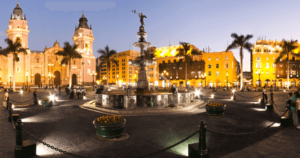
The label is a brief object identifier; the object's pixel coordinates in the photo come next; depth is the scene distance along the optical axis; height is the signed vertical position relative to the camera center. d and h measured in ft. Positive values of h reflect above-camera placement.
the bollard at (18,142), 15.23 -5.83
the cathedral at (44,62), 178.60 +22.65
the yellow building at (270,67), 199.00 +15.00
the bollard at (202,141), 14.44 -5.64
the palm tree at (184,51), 124.23 +21.97
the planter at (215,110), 32.47 -6.36
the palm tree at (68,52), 127.75 +22.39
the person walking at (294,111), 23.98 -5.03
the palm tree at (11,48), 121.29 +24.72
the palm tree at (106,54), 149.85 +24.38
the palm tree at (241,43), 113.19 +25.61
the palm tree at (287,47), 129.70 +25.24
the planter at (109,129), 19.90 -6.16
